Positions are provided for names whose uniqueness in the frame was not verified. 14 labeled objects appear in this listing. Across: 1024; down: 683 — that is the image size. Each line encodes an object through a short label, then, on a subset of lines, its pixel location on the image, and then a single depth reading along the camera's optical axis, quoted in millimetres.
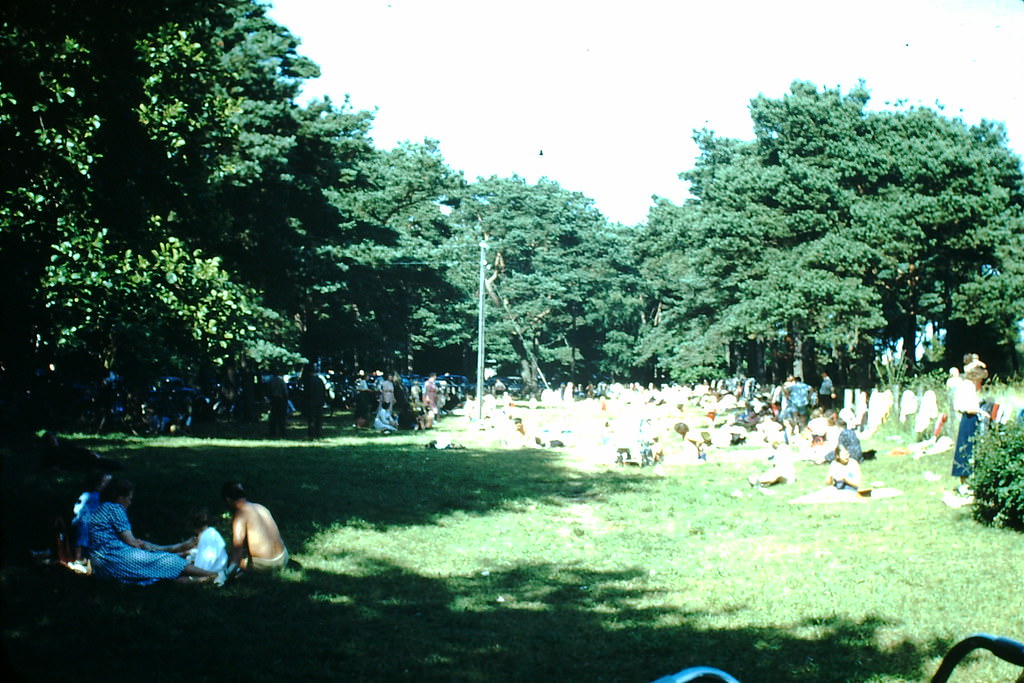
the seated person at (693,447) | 24203
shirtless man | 9953
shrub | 11602
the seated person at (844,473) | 16438
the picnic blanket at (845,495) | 16172
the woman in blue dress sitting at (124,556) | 9234
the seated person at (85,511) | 9375
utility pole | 38628
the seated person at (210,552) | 9461
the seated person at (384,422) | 30312
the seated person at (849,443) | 17547
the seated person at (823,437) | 21938
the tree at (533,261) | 76375
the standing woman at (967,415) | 14430
